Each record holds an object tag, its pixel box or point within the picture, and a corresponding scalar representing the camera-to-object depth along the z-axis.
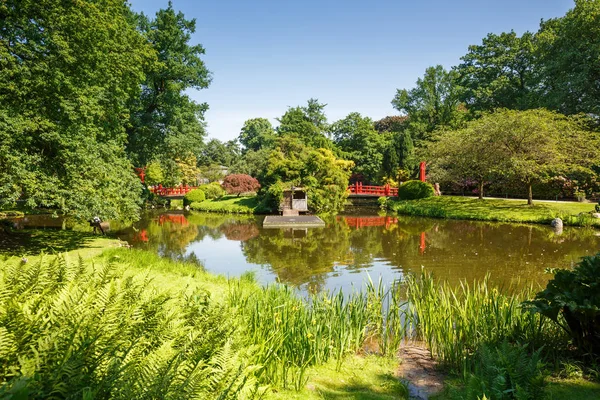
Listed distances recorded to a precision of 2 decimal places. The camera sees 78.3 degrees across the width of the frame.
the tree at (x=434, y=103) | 33.44
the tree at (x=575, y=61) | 20.52
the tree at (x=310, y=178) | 23.61
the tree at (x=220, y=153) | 58.50
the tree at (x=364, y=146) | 33.84
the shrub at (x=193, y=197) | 28.52
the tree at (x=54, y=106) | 8.00
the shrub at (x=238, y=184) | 31.31
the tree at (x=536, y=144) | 18.89
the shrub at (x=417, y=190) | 25.73
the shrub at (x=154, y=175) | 31.29
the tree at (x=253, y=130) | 62.41
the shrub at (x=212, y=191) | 30.59
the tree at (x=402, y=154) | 31.03
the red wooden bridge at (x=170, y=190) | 31.79
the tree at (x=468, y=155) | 20.45
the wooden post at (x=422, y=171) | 27.25
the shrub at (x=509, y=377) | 2.77
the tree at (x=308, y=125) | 32.25
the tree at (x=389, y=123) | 41.41
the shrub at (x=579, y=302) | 3.54
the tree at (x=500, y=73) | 29.23
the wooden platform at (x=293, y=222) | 18.66
